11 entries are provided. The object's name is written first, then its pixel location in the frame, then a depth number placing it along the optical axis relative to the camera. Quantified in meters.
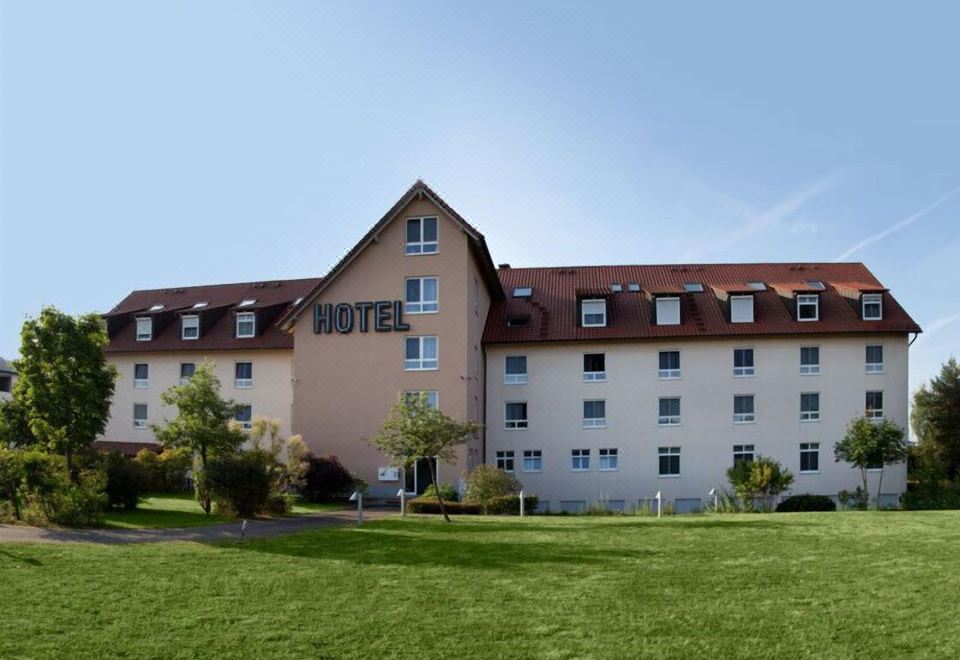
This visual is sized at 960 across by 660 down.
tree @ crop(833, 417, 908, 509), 37.53
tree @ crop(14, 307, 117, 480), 24.42
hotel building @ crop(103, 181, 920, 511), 38.94
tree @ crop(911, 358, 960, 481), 44.28
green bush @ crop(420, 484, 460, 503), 33.61
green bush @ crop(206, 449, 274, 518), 24.12
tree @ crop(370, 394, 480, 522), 24.41
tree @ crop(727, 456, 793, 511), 32.94
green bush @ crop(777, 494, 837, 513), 33.31
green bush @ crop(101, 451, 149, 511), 25.53
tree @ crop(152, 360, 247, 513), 27.09
